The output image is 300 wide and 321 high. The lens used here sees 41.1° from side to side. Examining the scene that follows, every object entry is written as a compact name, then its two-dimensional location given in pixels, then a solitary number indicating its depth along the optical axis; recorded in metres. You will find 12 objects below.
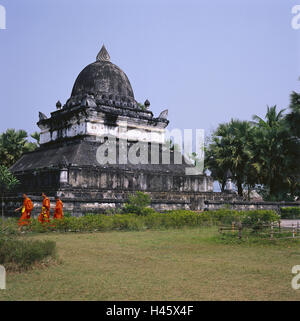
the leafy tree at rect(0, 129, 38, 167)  35.75
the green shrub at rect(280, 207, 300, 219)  24.33
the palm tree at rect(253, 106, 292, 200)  29.92
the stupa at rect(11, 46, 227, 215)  22.28
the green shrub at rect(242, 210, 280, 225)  14.81
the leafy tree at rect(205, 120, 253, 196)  32.53
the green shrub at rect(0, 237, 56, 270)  7.95
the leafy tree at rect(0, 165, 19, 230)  25.09
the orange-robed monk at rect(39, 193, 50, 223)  16.19
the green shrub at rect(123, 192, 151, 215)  19.47
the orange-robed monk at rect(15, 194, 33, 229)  16.17
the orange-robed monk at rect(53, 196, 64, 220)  16.53
